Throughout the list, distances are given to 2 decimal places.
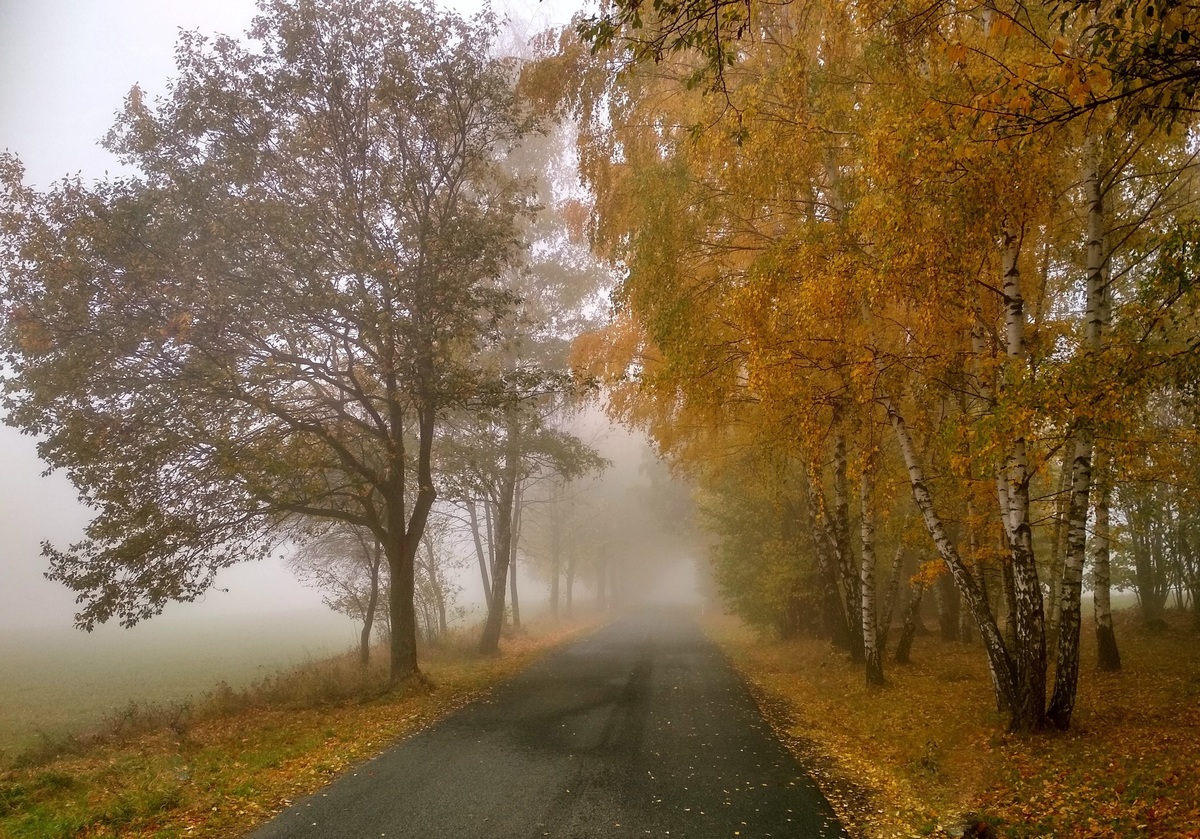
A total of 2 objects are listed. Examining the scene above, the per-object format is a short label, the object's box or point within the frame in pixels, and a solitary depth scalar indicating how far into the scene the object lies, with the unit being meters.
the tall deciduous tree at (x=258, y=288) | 9.84
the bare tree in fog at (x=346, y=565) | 18.19
